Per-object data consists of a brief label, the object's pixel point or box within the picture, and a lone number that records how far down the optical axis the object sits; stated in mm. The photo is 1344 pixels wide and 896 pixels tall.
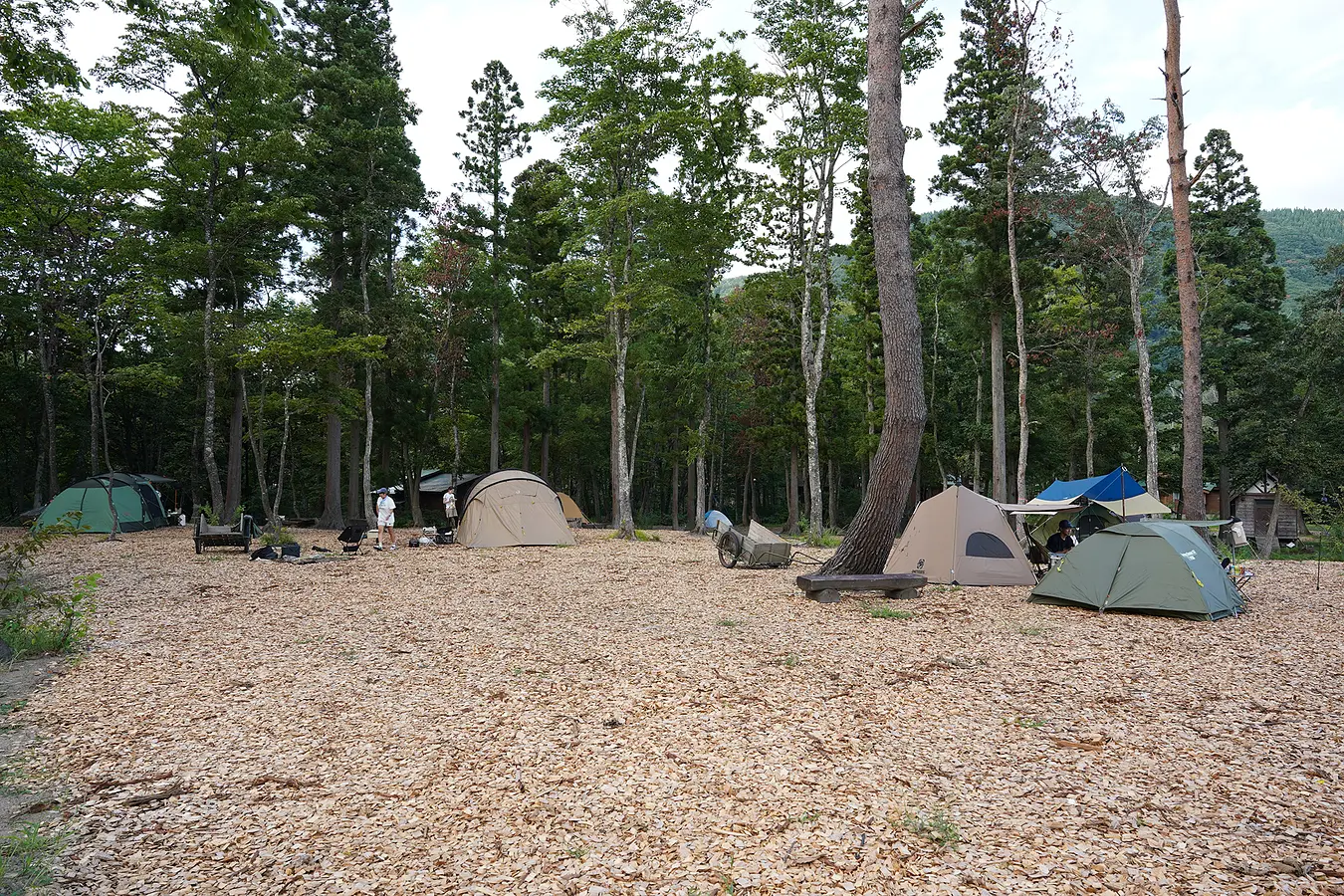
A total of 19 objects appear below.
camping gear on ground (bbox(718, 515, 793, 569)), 12602
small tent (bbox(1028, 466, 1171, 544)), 15797
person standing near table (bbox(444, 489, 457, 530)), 18703
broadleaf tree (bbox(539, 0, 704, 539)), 18719
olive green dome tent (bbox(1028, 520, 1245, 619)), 8320
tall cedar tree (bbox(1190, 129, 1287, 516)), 25688
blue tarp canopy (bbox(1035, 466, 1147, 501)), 16875
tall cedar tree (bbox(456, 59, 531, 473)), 25469
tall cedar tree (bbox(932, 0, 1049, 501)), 19375
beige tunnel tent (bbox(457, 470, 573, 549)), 17484
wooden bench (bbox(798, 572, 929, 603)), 8969
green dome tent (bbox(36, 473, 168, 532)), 19328
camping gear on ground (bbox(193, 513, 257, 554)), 14312
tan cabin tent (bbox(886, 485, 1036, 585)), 10781
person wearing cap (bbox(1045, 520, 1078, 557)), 11990
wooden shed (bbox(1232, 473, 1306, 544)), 31656
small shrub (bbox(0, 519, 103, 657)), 6512
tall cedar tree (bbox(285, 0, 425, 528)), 21141
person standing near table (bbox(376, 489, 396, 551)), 15976
